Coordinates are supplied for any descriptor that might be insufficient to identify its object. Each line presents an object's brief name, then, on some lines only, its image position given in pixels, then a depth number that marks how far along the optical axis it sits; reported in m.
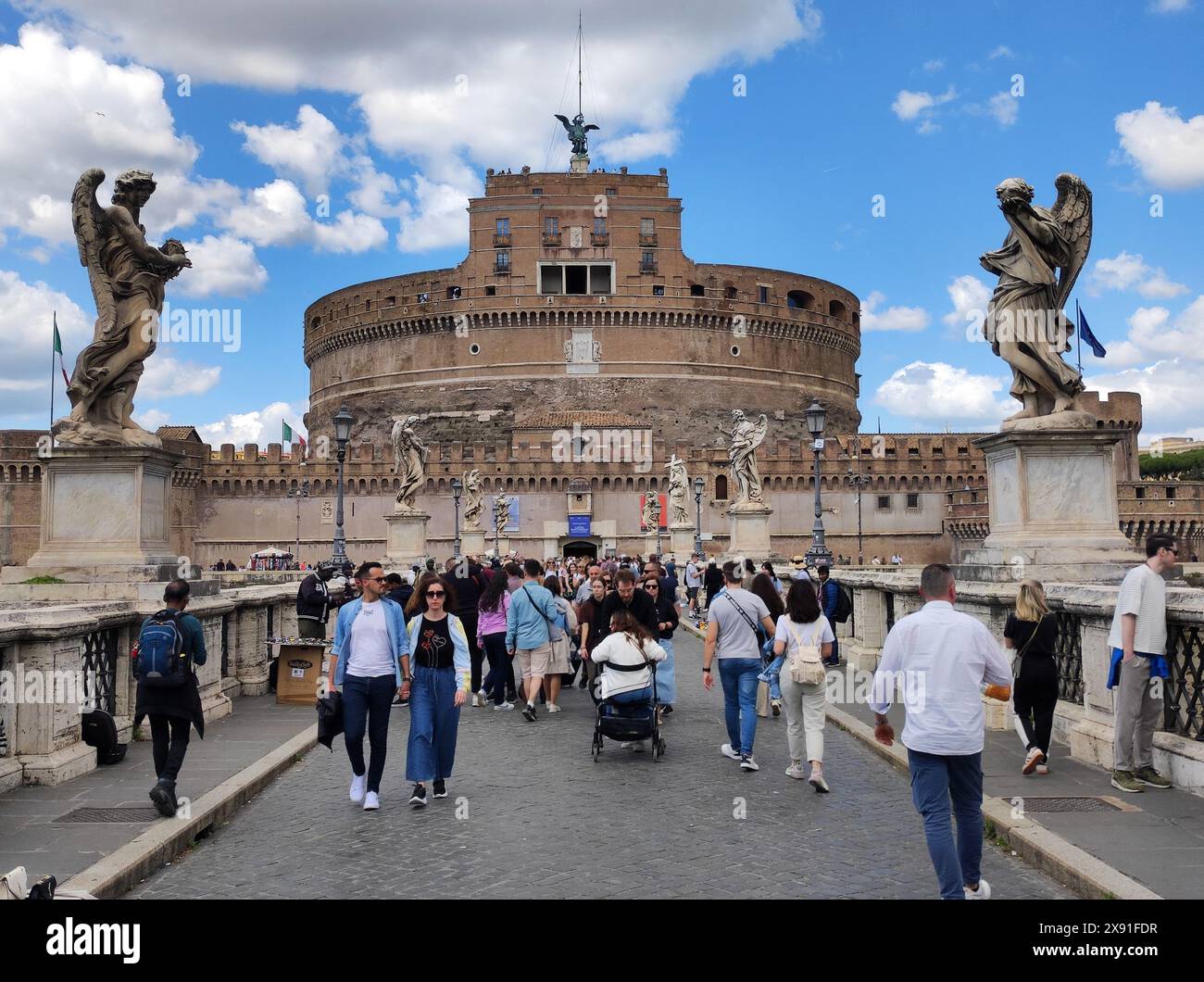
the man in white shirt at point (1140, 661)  6.00
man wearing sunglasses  6.66
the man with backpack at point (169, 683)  5.96
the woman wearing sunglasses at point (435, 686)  6.73
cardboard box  10.61
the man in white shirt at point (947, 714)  4.36
